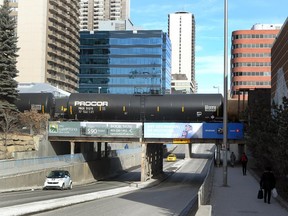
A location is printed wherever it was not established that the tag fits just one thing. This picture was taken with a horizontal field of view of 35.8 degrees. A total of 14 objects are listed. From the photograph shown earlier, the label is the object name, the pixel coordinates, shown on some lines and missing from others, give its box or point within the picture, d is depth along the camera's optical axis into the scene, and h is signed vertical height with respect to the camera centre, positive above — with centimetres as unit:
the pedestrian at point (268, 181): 1786 -260
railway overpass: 4231 -161
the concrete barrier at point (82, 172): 3105 -598
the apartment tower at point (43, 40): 11962 +2071
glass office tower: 15600 +1978
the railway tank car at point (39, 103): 4441 +120
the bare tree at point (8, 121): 4075 -62
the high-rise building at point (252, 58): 13175 +1775
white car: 3319 -492
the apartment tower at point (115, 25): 17675 +3618
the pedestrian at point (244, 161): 3521 -350
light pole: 2627 +234
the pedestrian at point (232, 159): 5102 -487
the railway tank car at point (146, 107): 4109 +82
